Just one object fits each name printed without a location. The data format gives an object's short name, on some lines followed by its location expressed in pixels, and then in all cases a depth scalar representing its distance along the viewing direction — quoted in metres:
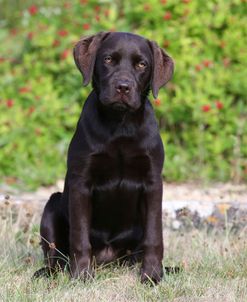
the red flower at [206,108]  15.15
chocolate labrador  9.32
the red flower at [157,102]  15.38
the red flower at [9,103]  15.73
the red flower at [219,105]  15.32
